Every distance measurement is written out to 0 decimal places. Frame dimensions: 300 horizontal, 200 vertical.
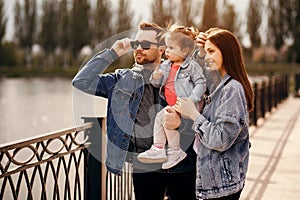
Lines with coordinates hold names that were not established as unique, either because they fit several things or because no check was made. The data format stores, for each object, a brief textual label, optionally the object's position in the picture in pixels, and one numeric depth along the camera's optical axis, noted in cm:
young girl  283
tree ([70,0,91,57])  5644
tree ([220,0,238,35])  4681
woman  262
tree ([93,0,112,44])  5819
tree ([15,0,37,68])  5662
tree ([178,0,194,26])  3659
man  298
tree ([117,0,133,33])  5747
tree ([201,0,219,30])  3875
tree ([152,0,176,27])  3002
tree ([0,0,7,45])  5369
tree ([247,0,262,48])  4760
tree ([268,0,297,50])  4506
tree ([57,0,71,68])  5706
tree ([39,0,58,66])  5694
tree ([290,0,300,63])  4447
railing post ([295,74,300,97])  2292
